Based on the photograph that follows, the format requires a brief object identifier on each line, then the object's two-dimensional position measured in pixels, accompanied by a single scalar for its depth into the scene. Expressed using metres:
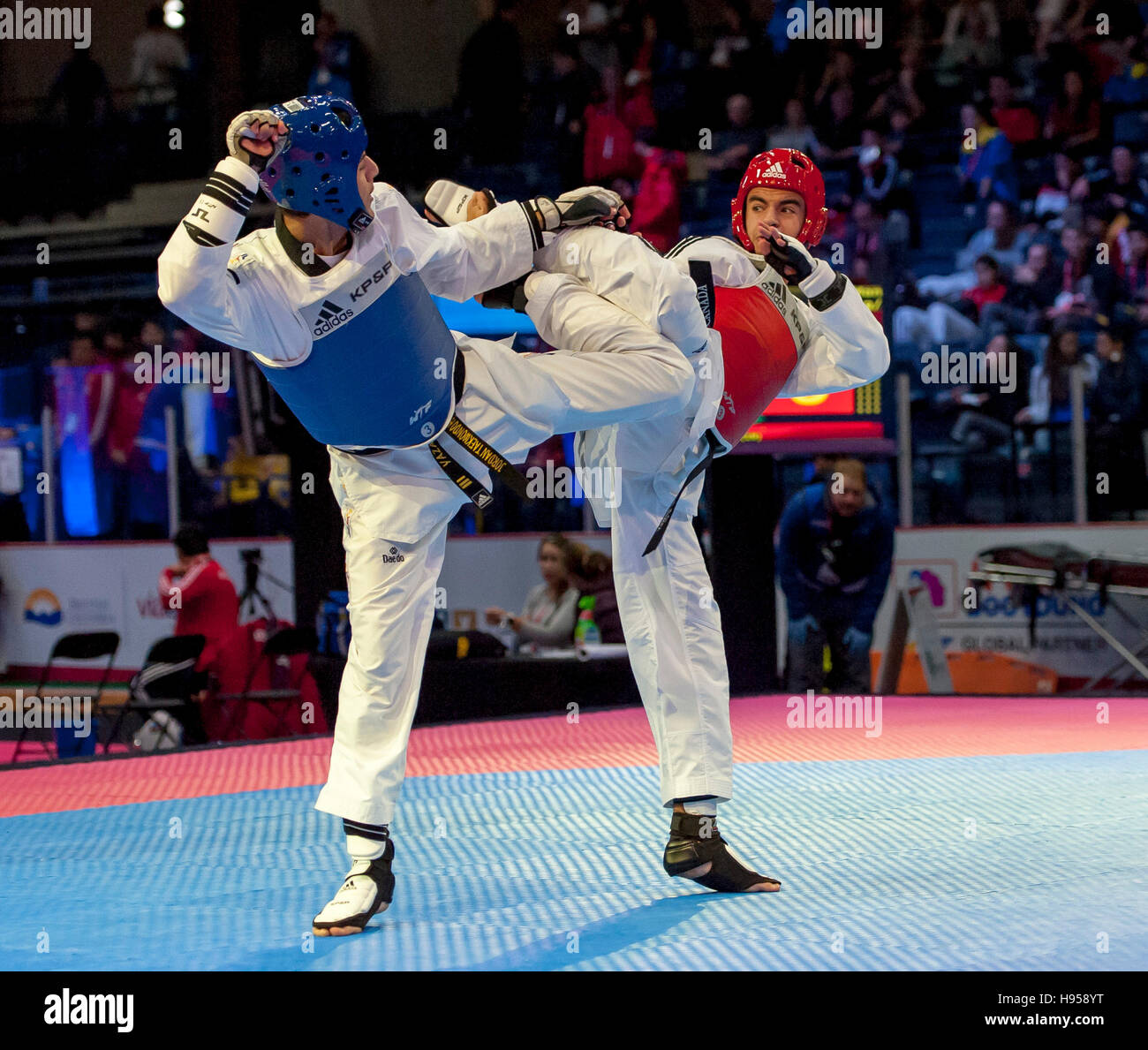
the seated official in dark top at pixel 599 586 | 6.96
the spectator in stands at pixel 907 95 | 10.62
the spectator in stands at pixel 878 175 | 10.07
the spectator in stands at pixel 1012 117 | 10.38
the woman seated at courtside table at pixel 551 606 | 6.88
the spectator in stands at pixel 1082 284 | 9.17
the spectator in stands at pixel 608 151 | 10.34
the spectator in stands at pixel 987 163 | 10.15
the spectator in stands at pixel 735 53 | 10.94
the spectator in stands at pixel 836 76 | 10.65
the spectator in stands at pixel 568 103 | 10.77
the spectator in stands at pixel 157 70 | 11.84
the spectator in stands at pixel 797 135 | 10.30
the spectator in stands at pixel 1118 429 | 7.74
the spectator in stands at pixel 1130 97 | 10.16
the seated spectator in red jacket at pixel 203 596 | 6.97
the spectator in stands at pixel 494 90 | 11.25
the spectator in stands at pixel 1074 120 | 10.16
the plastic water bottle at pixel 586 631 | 6.82
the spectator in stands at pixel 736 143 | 10.57
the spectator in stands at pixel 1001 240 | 9.86
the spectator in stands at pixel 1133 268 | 9.27
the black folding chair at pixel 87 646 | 7.03
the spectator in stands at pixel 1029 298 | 9.20
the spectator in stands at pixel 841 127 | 10.48
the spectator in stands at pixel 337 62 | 11.48
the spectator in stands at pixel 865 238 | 9.63
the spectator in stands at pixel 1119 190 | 9.65
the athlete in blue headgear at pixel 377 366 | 2.48
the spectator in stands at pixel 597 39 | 11.66
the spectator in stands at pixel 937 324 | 9.00
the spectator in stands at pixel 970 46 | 10.78
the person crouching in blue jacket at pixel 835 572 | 6.82
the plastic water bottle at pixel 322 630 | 6.77
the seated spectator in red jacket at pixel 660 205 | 9.55
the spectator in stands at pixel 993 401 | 8.47
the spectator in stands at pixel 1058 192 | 9.93
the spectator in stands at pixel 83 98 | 11.88
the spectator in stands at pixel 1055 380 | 8.55
